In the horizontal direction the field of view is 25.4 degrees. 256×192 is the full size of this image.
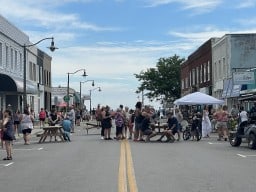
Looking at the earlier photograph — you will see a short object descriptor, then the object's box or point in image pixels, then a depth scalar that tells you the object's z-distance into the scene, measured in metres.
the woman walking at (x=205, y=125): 30.84
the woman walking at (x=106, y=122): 28.76
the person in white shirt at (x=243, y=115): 25.60
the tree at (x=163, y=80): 88.75
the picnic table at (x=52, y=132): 27.55
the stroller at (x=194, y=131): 28.36
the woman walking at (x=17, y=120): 34.07
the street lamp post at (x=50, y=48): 39.24
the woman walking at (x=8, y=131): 18.27
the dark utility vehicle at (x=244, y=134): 21.75
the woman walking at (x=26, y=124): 26.72
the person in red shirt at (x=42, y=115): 45.69
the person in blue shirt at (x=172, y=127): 26.72
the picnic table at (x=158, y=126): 27.98
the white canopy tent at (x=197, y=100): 34.06
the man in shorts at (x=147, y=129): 27.09
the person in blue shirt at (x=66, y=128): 28.31
